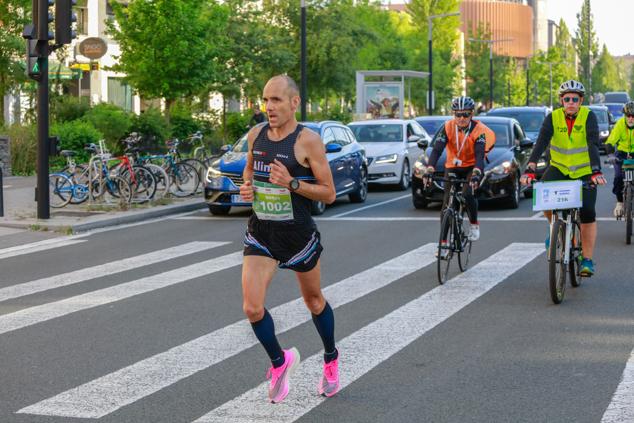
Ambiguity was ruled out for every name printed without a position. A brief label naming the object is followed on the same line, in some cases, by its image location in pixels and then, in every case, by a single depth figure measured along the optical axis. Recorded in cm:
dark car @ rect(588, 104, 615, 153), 4166
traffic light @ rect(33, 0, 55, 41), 1636
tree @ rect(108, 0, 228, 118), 3162
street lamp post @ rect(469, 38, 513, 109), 7993
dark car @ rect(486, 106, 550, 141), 2723
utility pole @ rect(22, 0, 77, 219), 1647
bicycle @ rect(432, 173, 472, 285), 1057
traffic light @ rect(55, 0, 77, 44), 1648
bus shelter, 4228
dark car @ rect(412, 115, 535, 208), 1852
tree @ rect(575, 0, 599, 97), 14200
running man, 595
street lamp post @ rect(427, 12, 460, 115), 4991
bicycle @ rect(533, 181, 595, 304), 915
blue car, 1820
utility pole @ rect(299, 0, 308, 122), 2984
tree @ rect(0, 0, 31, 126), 3116
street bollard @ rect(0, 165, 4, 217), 1720
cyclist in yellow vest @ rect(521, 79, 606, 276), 970
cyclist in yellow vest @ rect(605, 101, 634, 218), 1334
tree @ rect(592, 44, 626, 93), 14810
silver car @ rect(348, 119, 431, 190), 2400
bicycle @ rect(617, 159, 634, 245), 1321
